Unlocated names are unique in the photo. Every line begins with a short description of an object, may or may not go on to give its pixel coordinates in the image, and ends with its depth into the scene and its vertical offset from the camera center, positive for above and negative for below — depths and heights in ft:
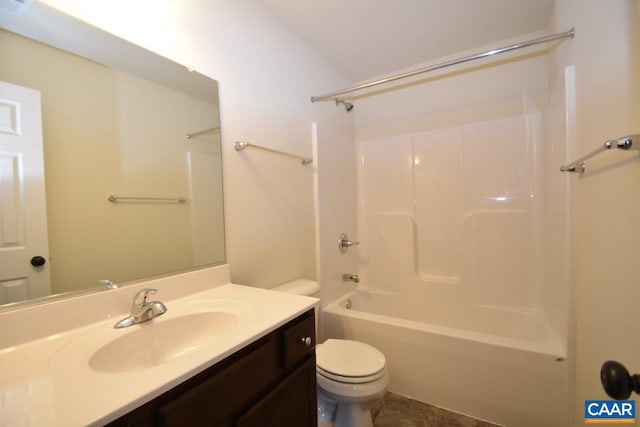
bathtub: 4.17 -3.01
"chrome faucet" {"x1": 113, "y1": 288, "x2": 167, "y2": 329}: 2.69 -1.07
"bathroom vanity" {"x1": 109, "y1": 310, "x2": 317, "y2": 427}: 1.73 -1.57
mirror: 2.37 +0.61
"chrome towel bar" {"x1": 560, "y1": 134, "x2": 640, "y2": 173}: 2.08 +0.48
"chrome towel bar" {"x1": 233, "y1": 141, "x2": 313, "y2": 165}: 4.32 +1.12
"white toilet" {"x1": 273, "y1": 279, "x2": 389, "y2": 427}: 3.84 -2.78
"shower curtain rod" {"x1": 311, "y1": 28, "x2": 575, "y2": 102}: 4.11 +2.69
